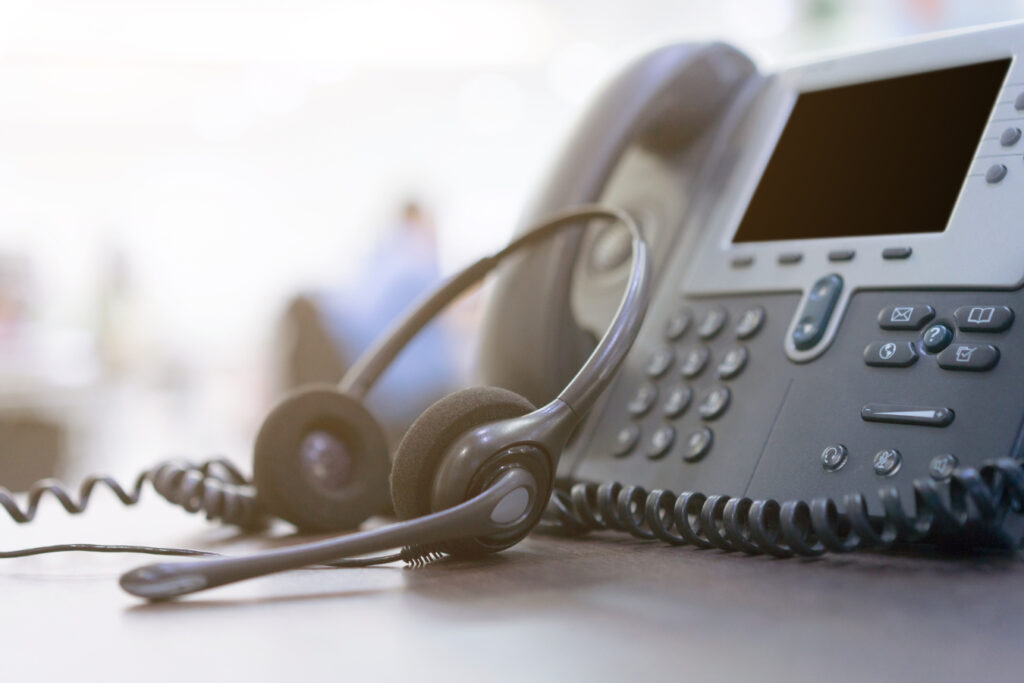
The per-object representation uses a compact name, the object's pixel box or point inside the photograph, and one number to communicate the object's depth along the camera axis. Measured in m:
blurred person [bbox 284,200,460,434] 3.65
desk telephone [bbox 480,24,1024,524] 0.81
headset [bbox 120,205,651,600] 0.76
